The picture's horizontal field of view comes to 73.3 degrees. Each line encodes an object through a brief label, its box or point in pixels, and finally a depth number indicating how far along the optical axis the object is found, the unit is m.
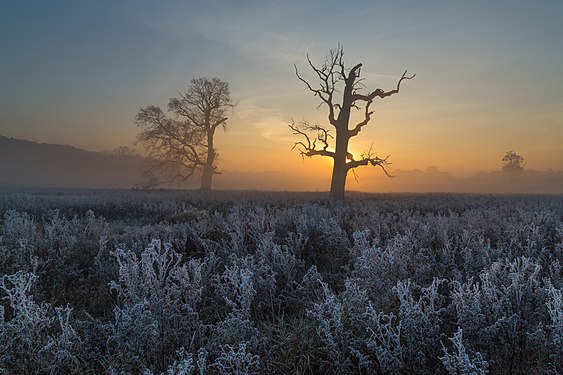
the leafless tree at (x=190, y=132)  35.81
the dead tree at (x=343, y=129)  21.70
